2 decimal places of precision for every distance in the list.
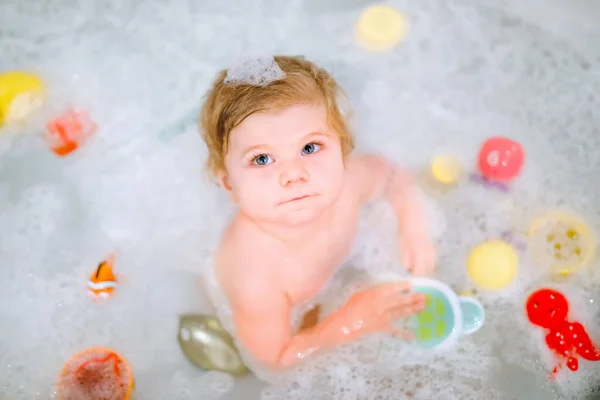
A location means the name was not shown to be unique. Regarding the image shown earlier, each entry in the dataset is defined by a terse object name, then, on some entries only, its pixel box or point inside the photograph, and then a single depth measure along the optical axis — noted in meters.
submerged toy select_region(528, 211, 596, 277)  1.13
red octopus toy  1.07
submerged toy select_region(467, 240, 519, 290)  1.13
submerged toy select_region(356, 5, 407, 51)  1.31
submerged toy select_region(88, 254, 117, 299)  1.13
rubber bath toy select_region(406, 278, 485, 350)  1.07
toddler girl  0.97
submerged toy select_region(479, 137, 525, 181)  1.20
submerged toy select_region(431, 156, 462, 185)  1.21
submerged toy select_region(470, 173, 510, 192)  1.20
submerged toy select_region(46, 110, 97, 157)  1.24
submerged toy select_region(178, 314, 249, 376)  1.07
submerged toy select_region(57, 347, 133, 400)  1.05
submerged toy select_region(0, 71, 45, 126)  1.24
